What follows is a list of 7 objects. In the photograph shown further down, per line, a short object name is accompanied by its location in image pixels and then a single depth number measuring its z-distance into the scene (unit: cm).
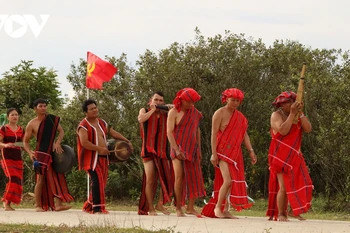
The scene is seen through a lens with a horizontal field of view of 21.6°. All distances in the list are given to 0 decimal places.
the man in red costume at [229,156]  1248
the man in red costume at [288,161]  1188
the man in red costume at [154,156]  1377
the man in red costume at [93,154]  1394
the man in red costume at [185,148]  1302
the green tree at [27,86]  2923
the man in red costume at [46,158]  1484
